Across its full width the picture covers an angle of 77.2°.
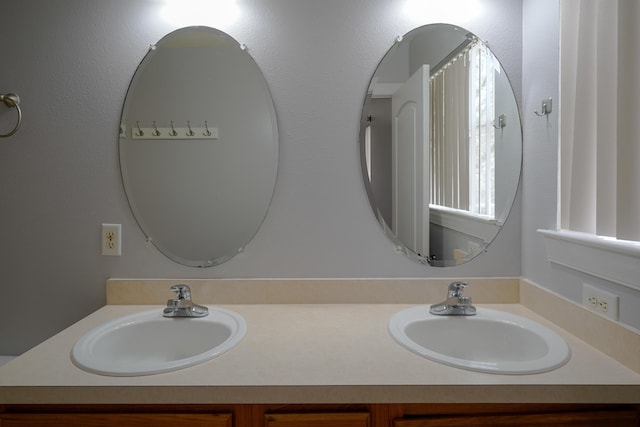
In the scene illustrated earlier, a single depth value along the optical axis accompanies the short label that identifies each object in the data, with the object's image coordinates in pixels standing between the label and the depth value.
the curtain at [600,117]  0.89
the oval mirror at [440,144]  1.44
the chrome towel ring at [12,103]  1.45
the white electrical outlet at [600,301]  0.99
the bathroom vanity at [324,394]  0.88
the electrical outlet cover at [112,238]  1.47
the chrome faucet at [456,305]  1.30
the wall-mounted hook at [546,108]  1.25
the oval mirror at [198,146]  1.46
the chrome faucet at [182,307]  1.31
